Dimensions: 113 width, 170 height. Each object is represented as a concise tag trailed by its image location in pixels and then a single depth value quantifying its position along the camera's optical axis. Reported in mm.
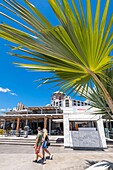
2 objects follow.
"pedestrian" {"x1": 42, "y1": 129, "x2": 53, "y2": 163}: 6196
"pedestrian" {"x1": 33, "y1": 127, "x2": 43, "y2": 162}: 5977
